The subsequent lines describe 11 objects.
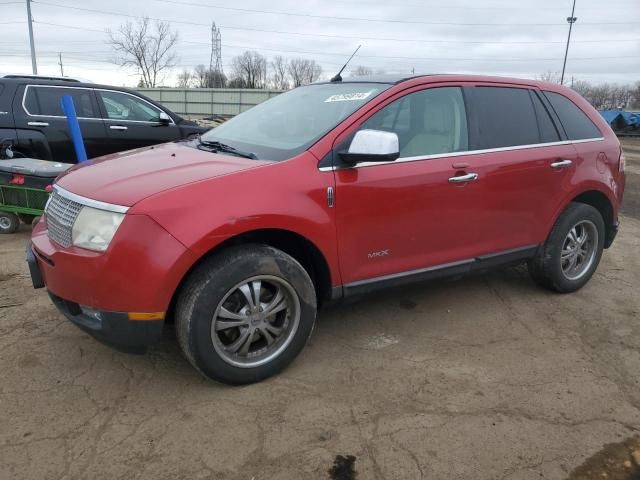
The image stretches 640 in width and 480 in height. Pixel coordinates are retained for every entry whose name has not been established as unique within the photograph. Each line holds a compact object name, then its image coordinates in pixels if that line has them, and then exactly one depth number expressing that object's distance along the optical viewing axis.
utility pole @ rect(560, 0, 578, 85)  36.38
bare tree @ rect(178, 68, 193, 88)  70.00
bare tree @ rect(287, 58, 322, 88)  75.06
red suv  2.57
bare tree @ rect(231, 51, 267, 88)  68.50
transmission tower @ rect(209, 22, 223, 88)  63.68
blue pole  5.98
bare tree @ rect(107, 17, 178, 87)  50.00
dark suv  6.58
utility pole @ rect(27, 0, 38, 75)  26.41
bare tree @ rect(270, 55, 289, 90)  72.19
